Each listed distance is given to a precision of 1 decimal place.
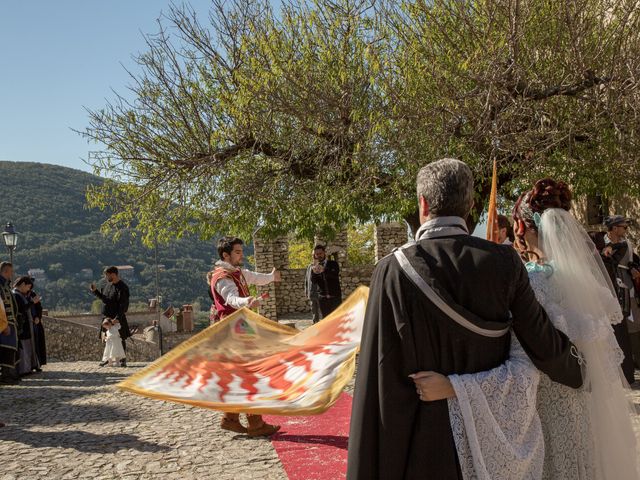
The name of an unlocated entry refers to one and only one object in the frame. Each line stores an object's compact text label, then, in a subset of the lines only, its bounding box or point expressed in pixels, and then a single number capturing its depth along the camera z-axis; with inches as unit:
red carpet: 227.6
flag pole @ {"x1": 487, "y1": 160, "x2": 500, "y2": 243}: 138.7
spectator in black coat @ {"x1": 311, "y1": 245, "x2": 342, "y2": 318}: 572.4
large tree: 426.6
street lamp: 851.4
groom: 104.3
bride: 108.2
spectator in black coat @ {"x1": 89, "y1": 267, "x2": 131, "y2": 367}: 569.6
